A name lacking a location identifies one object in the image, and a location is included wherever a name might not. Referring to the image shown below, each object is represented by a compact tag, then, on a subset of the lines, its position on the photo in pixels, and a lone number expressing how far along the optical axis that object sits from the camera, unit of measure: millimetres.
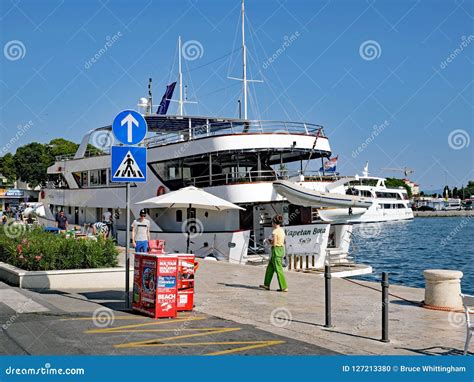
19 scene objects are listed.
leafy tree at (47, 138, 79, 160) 86894
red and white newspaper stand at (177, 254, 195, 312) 9477
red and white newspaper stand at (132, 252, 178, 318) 9109
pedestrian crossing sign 9742
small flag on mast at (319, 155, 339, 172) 23119
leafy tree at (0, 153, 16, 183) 87375
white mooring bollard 10641
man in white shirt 14508
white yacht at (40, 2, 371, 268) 20875
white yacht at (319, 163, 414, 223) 90794
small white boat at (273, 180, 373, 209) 20109
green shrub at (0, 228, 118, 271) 12227
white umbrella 20016
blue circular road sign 9656
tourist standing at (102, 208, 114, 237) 27047
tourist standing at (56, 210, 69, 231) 27609
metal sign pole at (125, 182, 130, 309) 9938
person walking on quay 12445
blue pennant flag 31797
